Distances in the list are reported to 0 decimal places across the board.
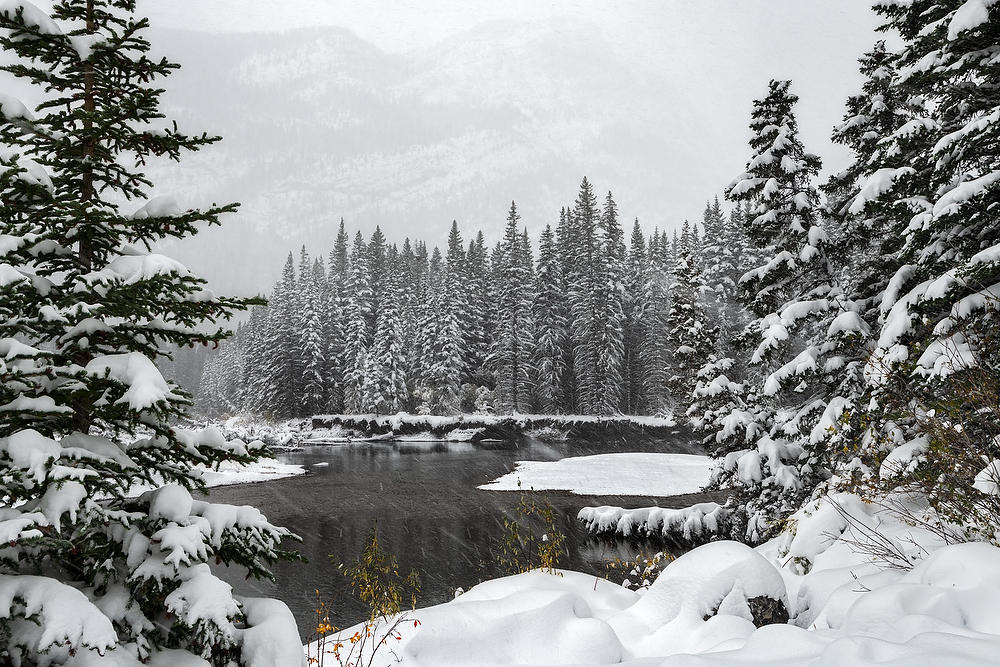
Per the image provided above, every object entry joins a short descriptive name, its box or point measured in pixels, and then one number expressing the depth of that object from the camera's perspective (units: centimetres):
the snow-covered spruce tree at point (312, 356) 5312
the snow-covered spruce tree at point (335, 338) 5472
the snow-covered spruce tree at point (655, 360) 4925
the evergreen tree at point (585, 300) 4725
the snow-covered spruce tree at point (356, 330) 5244
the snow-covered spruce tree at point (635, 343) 5106
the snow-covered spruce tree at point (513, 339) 4866
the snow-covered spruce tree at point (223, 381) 7450
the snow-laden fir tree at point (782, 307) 1264
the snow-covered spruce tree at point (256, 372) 5431
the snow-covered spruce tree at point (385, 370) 4934
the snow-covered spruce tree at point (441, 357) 4906
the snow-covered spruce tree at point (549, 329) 4853
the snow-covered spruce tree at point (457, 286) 5138
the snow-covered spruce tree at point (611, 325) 4681
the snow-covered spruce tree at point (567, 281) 4966
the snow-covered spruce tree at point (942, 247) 620
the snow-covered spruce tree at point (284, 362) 5316
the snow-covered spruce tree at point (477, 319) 5338
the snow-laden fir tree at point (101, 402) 364
